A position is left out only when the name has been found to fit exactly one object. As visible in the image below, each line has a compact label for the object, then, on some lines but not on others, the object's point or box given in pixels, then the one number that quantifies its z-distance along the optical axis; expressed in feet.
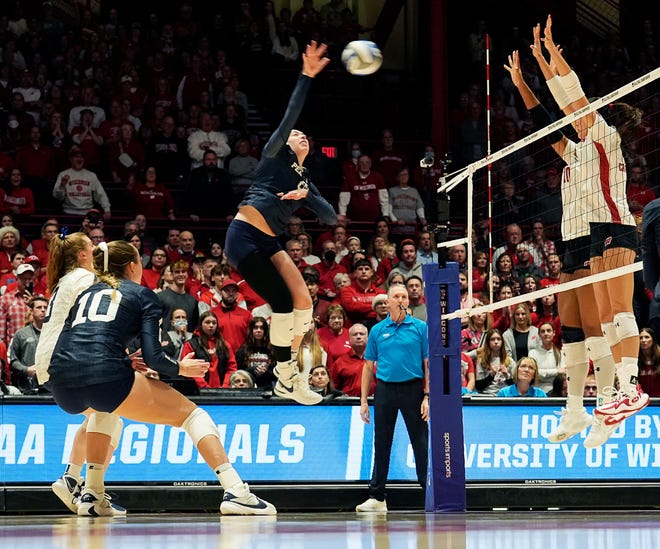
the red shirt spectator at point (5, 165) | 52.42
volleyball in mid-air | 28.43
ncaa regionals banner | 34.88
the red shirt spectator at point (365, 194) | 55.67
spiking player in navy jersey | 27.50
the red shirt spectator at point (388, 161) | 59.41
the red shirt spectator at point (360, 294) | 45.06
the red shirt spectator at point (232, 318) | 42.16
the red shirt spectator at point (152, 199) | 53.42
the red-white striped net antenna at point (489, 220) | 29.32
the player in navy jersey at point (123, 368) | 25.02
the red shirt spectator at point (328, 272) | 45.85
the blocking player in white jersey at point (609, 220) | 25.49
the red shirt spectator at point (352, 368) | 40.52
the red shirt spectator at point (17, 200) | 50.90
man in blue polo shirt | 34.94
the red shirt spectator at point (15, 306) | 41.45
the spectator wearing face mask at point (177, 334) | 39.27
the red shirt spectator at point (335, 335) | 41.52
